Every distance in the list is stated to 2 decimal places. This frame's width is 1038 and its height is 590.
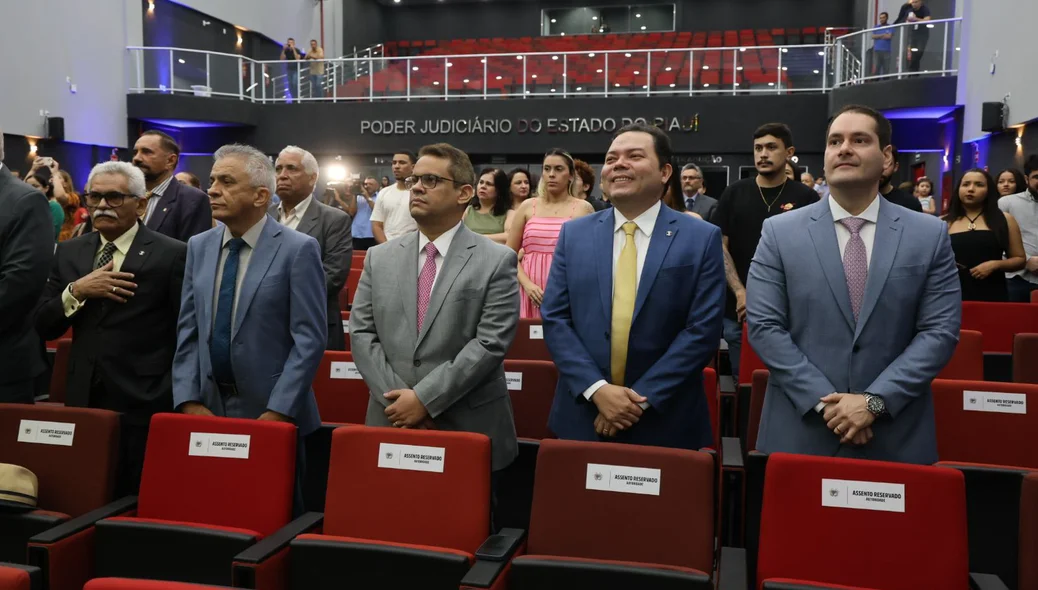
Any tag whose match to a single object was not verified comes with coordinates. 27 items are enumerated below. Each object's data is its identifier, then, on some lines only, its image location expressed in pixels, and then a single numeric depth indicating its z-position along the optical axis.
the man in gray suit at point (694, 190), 6.41
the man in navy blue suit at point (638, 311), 2.46
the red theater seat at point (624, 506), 2.05
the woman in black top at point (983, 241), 4.53
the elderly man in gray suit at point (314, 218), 3.84
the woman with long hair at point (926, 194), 9.26
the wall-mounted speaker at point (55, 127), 12.07
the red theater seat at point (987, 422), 2.75
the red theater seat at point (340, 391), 3.47
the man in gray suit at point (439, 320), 2.50
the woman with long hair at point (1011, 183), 5.79
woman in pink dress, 4.16
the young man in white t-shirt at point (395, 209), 5.31
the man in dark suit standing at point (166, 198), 3.58
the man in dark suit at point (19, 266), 2.76
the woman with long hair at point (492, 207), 5.10
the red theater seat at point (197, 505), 2.14
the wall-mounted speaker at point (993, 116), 8.73
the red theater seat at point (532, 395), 3.24
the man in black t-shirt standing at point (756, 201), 3.59
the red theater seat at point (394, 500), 2.05
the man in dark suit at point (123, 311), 2.75
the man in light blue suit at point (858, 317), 2.18
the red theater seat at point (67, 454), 2.47
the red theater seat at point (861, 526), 1.90
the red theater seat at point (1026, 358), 3.46
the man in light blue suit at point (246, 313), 2.62
